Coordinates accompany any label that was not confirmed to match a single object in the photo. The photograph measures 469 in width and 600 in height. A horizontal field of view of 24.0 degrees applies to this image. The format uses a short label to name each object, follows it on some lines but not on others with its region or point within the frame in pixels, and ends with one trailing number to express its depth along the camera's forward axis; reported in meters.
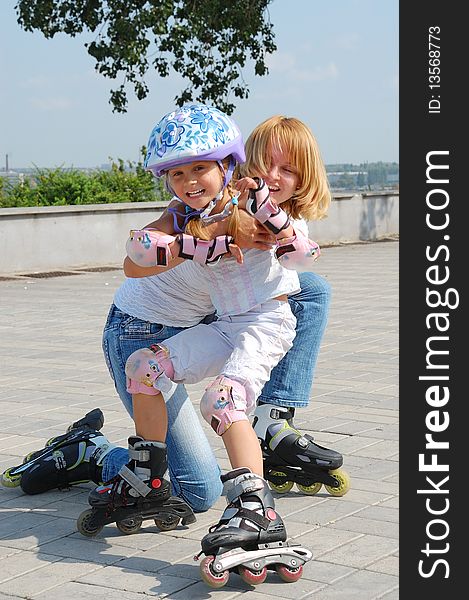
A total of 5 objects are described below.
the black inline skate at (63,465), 4.47
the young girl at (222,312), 3.53
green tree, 18.92
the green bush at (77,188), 16.11
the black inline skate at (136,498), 3.89
